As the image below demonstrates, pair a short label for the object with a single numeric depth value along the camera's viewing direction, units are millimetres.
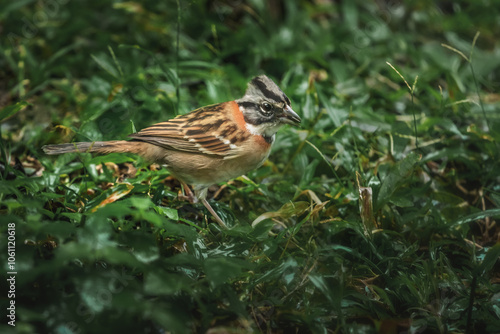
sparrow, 7453
